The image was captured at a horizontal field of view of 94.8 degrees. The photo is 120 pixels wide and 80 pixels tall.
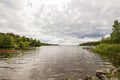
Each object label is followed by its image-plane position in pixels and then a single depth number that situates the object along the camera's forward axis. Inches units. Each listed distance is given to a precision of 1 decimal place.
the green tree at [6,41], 1941.8
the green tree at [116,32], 1462.3
